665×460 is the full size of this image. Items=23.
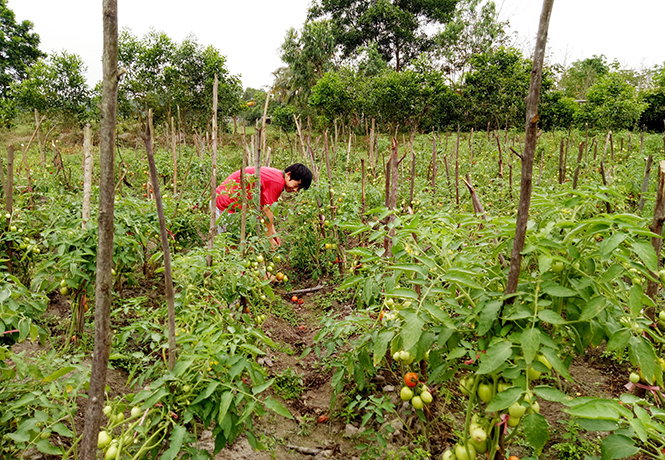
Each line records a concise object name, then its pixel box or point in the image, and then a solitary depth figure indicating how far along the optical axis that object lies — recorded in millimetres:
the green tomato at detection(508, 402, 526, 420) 952
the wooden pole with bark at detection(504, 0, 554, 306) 924
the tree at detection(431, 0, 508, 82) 20709
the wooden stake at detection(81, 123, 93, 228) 2117
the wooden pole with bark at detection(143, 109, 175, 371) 972
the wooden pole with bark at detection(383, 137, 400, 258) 2012
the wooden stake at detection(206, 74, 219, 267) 1954
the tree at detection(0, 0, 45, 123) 22125
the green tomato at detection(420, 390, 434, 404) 1387
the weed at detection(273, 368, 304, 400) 2223
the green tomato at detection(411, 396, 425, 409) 1372
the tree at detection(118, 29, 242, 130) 17203
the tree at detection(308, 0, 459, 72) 22719
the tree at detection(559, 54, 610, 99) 20594
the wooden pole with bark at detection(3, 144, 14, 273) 2406
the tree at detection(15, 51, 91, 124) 15742
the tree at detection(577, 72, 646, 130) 12359
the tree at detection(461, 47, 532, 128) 15047
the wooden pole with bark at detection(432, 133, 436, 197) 4324
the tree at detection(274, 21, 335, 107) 21688
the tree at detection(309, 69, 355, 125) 16797
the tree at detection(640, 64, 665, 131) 14852
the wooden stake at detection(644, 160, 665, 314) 1367
